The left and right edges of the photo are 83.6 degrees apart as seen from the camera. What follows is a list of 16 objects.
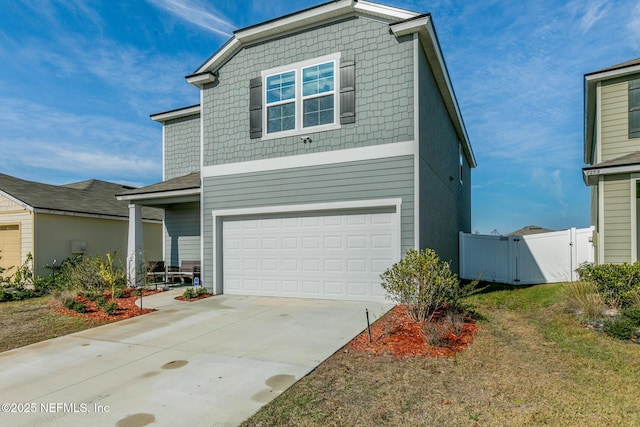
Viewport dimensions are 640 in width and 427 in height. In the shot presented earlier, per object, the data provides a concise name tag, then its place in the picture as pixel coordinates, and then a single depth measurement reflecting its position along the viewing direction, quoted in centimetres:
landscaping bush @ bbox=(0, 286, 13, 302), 1037
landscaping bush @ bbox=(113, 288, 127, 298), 973
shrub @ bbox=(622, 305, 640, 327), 554
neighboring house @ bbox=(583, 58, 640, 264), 845
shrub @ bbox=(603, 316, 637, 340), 545
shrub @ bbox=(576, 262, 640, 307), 643
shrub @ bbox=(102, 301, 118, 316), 776
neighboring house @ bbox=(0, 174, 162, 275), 1265
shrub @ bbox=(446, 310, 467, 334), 597
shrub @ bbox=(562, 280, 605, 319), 638
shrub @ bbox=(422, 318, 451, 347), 522
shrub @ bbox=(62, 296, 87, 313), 805
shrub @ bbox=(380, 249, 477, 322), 624
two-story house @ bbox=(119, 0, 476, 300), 825
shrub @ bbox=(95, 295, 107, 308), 823
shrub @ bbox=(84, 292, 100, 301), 928
